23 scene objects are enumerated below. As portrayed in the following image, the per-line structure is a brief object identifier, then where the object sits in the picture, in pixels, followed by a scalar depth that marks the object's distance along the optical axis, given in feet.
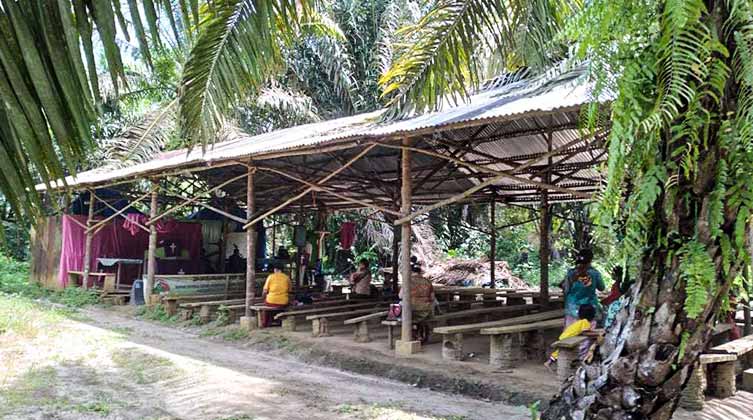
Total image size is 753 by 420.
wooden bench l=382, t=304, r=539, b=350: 28.27
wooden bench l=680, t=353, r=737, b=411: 18.74
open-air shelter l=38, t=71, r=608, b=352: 24.36
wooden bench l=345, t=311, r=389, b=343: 29.58
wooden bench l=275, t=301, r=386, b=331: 33.17
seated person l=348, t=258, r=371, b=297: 41.06
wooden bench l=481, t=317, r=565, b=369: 24.06
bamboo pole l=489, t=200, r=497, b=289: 45.42
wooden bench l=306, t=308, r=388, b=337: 31.48
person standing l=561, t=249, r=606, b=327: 23.67
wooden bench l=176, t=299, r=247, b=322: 37.88
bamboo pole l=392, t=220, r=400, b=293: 45.24
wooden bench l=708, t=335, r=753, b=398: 20.10
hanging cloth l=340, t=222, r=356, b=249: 52.85
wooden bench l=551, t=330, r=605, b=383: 20.72
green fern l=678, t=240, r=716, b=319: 7.64
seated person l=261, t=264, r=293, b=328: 34.55
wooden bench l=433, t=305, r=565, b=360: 25.13
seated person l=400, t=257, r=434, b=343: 29.19
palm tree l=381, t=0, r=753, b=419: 7.77
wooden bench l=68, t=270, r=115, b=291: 48.85
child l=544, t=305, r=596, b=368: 21.66
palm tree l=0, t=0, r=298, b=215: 4.96
